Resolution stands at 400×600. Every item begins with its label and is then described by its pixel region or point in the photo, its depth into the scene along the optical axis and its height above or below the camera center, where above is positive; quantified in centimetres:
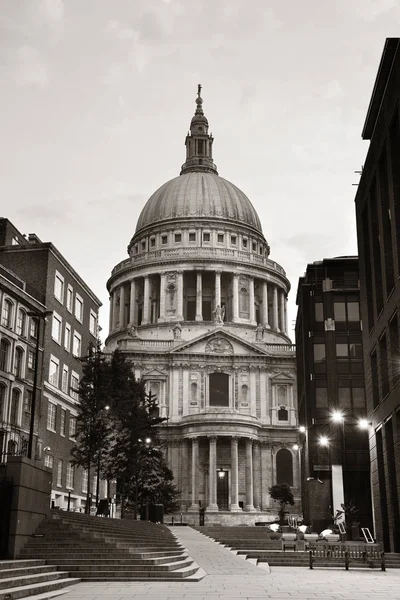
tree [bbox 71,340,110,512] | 4897 +785
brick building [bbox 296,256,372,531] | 6222 +1194
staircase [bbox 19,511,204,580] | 2309 -44
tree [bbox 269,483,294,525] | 8519 +499
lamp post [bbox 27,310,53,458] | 2802 +553
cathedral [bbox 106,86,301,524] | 9412 +2563
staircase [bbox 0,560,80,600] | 1786 -97
